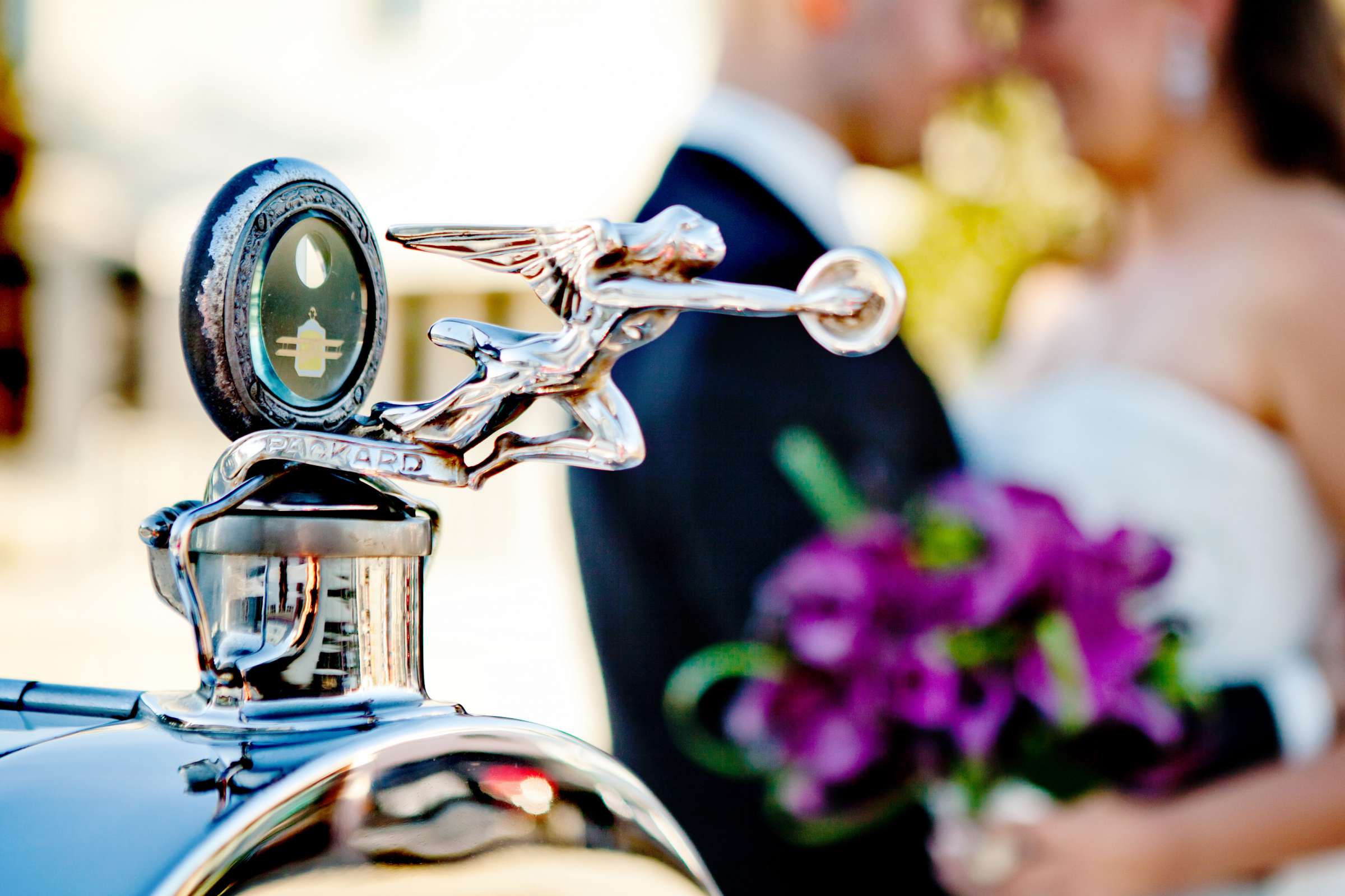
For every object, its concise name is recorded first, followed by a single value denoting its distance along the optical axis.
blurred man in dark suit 3.11
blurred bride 3.59
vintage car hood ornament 1.25
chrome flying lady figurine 1.26
